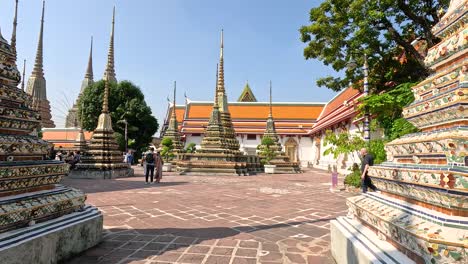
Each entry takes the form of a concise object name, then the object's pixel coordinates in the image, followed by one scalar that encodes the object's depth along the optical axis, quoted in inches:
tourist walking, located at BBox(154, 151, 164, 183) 422.9
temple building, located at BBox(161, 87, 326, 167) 1199.6
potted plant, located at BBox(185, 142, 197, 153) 852.3
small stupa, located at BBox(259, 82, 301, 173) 769.6
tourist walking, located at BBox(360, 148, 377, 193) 241.0
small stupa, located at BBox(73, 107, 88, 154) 983.0
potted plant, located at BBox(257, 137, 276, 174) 791.1
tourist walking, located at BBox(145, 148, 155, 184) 415.2
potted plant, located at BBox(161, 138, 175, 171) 796.6
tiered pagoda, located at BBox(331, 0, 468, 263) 63.7
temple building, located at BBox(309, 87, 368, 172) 736.3
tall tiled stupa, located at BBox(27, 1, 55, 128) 1406.3
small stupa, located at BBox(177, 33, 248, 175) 622.8
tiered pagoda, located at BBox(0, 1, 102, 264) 95.3
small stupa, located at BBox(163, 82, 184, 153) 914.7
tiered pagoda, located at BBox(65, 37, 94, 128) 1687.0
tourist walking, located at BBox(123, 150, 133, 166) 705.7
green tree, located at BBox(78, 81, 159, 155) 1073.5
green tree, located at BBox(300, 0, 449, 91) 398.3
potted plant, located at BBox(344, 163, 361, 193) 352.8
